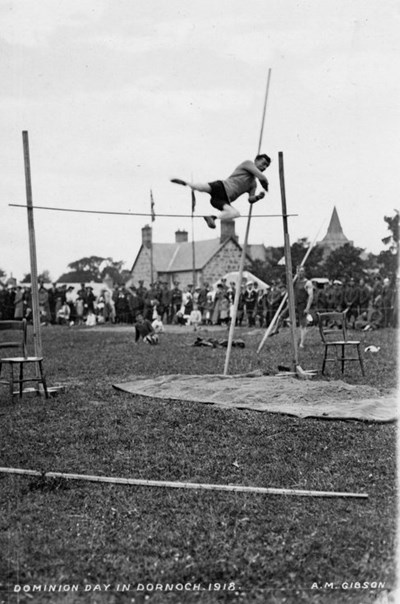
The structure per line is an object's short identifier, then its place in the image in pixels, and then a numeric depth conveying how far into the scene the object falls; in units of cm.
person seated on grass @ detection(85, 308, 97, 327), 2671
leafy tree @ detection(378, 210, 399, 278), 3024
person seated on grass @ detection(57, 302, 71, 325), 2752
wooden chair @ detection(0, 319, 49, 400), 767
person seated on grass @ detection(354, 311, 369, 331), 1983
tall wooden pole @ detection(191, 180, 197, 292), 1184
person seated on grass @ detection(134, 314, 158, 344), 1664
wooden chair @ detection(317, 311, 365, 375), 950
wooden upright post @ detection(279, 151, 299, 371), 962
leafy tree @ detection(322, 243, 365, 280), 4323
